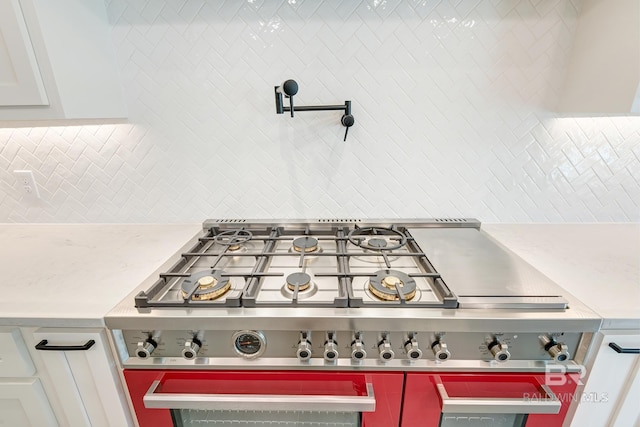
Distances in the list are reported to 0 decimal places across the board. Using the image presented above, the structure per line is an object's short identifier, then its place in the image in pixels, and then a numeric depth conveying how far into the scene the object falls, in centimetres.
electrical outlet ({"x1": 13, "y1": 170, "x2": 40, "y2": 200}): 125
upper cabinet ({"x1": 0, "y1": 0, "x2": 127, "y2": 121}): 83
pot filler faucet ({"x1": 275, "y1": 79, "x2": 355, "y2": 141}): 99
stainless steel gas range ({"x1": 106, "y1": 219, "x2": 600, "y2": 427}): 73
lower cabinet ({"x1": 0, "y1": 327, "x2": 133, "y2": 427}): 77
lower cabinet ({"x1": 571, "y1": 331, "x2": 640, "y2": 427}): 75
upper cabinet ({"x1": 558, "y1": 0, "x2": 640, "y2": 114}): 85
